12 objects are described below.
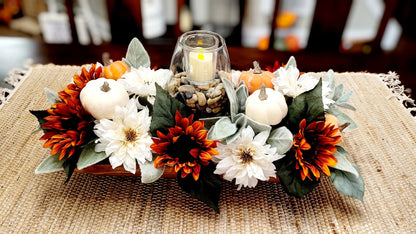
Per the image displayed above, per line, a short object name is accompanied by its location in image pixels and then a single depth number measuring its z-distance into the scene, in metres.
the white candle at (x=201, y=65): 0.57
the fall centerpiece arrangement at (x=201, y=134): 0.51
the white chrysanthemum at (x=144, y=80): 0.59
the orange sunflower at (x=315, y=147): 0.51
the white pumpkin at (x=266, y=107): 0.53
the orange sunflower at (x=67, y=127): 0.52
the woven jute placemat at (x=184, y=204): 0.55
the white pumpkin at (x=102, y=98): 0.55
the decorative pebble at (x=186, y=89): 0.56
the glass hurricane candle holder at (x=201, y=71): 0.56
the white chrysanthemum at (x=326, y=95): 0.59
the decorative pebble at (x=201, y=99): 0.55
